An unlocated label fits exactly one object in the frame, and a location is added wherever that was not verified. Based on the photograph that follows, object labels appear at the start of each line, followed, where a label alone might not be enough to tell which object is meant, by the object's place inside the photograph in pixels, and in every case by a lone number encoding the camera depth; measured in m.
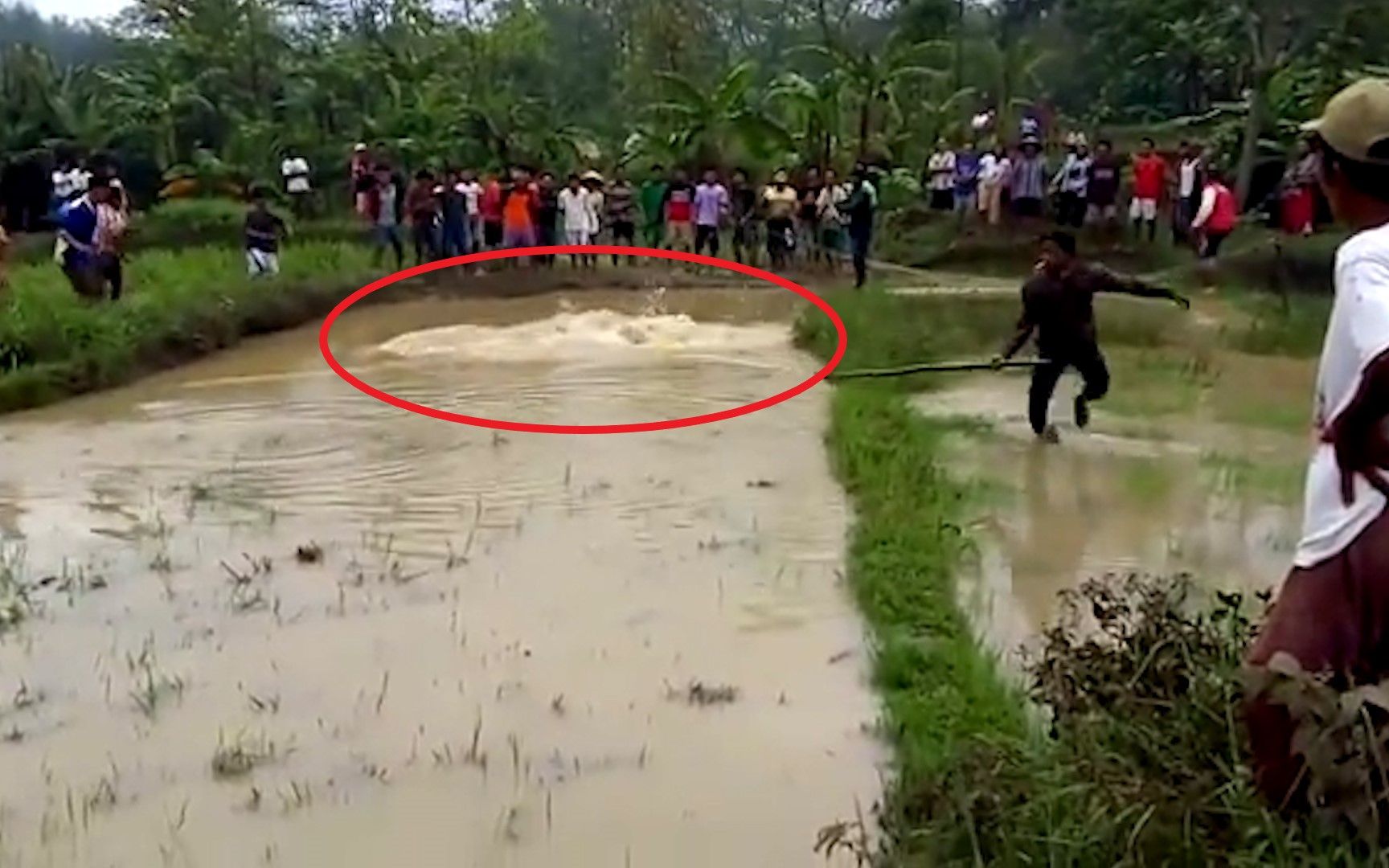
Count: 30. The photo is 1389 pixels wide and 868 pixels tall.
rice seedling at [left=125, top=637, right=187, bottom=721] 5.68
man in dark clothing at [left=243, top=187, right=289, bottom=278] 15.25
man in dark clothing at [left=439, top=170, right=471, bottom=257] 17.42
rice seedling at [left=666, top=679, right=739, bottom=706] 5.59
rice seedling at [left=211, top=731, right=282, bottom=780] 5.07
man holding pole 9.27
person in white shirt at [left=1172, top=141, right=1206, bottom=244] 17.34
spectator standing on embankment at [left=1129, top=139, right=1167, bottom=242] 17.42
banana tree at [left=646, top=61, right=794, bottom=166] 19.59
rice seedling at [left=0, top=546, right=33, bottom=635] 6.72
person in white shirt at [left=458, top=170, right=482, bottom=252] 17.64
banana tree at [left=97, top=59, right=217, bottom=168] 20.66
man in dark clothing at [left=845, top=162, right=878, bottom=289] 16.55
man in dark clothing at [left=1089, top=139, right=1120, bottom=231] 17.66
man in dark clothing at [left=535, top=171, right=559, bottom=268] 17.83
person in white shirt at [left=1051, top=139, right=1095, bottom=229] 17.75
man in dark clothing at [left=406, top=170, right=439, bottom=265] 17.17
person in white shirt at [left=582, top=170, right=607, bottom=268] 17.55
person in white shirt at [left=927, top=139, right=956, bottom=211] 19.02
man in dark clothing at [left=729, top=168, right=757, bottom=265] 18.19
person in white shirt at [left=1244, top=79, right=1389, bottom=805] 2.46
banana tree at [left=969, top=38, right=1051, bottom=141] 21.45
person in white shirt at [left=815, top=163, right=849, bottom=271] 17.50
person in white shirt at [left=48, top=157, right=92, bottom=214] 16.75
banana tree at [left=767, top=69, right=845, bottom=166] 19.44
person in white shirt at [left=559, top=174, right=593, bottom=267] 17.36
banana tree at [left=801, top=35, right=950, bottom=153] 19.44
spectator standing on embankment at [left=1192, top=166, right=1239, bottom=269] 15.88
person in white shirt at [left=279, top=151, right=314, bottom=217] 19.84
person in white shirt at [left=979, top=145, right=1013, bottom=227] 18.22
